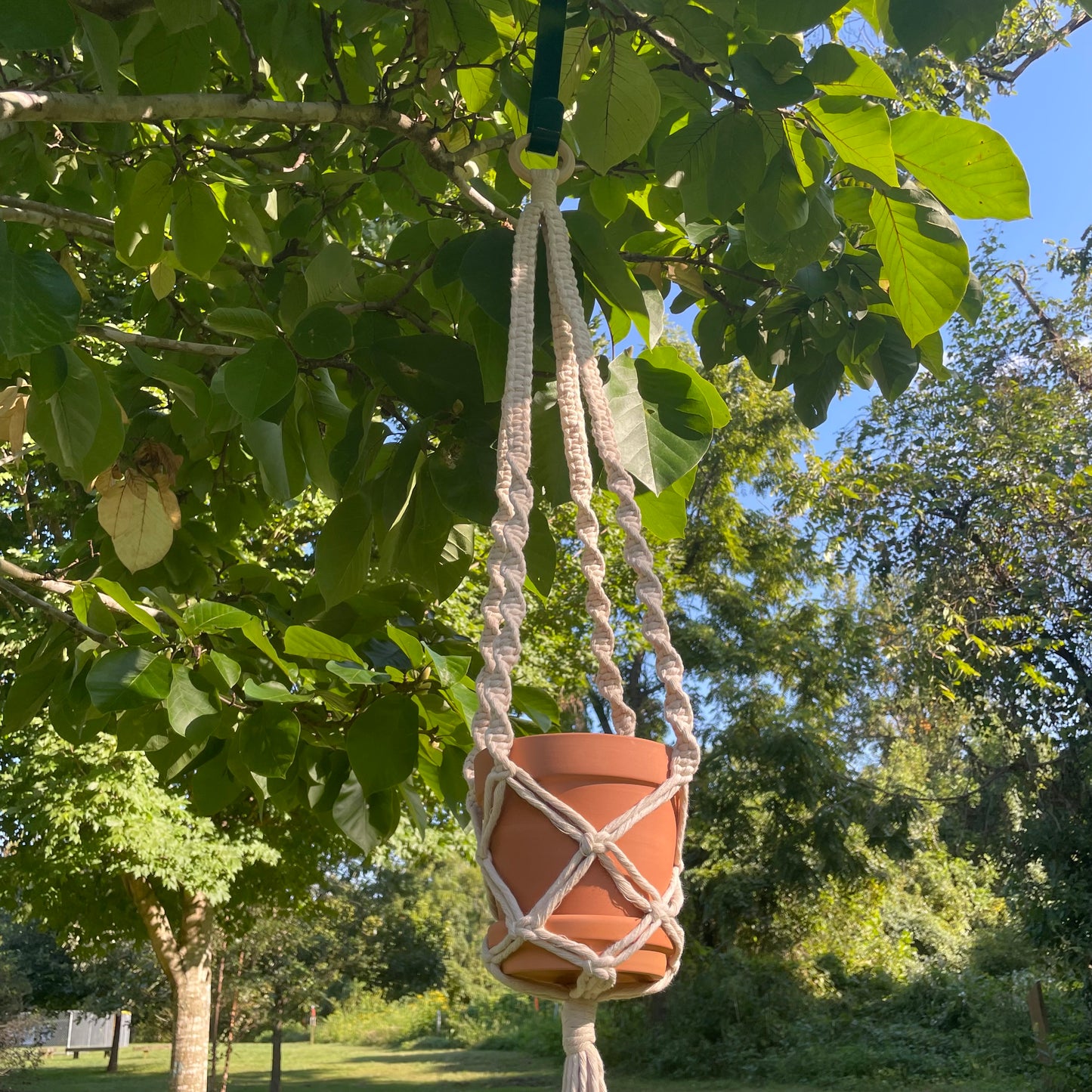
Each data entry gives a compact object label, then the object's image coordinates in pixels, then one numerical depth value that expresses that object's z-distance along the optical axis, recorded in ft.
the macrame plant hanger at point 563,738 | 2.75
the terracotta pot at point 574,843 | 2.74
